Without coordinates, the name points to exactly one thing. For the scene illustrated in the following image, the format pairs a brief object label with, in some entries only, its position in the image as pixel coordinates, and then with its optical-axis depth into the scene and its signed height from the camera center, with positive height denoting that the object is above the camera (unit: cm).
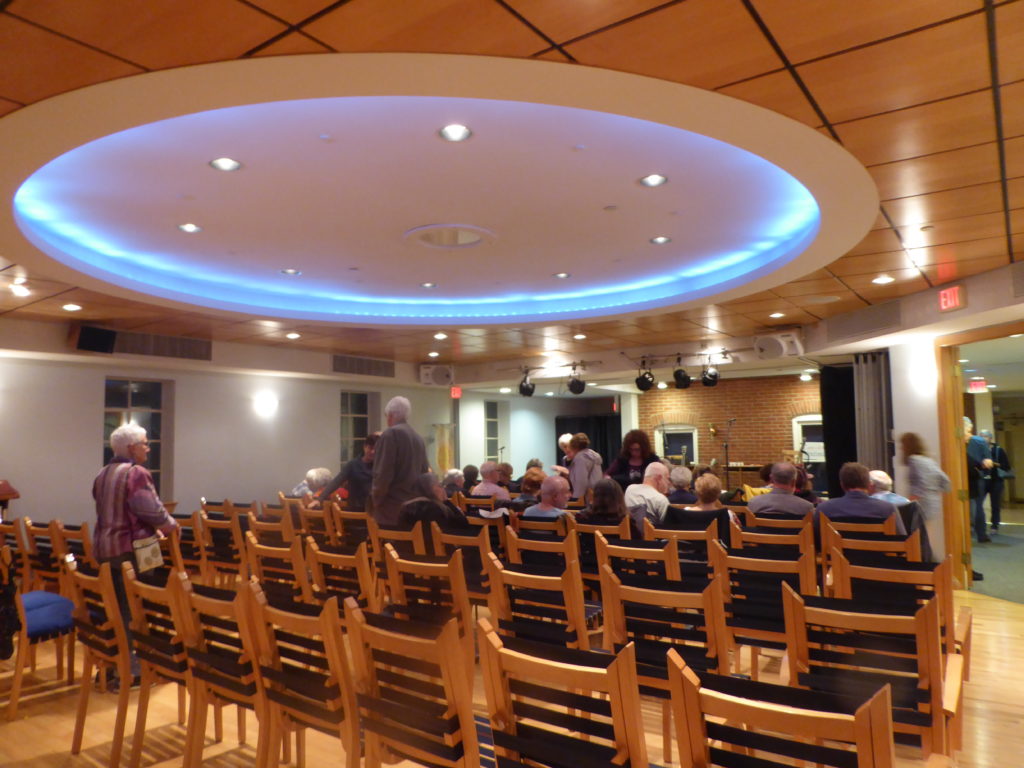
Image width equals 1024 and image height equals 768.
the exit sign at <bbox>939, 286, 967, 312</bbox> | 638 +115
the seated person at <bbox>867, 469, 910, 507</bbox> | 607 -49
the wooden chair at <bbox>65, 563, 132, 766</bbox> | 305 -88
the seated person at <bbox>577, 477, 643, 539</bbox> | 477 -50
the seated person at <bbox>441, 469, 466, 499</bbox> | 848 -61
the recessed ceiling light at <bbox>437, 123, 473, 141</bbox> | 383 +165
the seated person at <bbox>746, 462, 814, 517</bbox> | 509 -52
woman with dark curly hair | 783 -32
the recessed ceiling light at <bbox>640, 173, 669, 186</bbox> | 467 +166
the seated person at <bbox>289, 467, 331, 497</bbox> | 793 -50
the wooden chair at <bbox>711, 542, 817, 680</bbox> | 317 -78
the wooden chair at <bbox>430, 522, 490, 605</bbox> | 410 -76
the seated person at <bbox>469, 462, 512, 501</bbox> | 741 -56
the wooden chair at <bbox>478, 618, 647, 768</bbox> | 174 -72
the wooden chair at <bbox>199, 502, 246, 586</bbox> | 555 -87
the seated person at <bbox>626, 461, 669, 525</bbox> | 525 -52
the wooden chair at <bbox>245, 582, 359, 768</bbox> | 233 -82
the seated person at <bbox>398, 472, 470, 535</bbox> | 478 -55
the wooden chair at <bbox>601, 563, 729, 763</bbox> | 262 -79
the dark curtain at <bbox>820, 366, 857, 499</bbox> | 1062 +15
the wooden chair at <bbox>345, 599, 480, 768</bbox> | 203 -80
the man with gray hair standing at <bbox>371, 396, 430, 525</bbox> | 524 -26
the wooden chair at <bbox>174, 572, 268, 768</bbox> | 257 -83
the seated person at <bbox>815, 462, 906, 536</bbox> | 484 -53
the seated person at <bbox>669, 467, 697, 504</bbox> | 584 -48
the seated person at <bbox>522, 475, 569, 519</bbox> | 525 -49
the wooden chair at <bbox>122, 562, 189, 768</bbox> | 283 -83
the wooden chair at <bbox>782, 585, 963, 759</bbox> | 219 -78
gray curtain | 904 +22
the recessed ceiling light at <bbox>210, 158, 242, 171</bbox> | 426 +166
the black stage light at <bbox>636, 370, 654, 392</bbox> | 1092 +77
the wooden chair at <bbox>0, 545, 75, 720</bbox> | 366 -98
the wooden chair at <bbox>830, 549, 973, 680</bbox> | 287 -68
